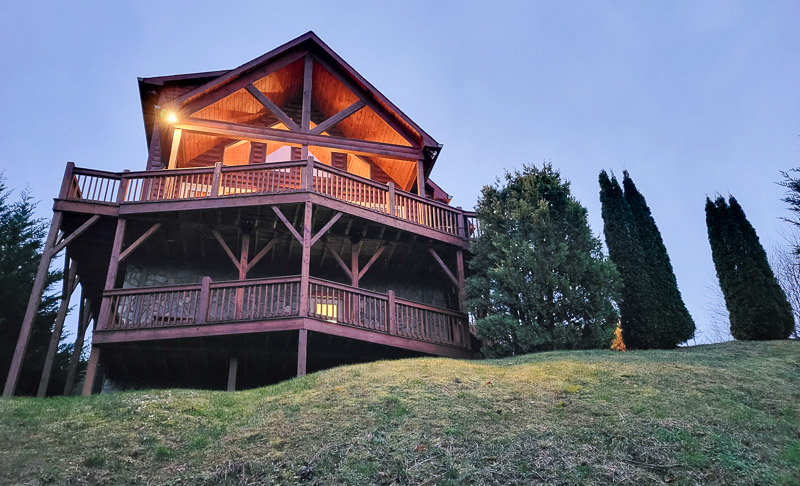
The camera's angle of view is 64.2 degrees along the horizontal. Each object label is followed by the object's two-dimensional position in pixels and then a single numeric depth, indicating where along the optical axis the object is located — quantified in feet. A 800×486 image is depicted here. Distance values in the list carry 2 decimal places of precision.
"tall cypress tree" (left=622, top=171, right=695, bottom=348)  49.57
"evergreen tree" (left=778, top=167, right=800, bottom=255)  44.27
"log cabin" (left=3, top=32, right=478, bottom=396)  46.19
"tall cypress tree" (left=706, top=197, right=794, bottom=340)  48.62
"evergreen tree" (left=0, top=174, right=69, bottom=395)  59.57
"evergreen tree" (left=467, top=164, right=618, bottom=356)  47.16
